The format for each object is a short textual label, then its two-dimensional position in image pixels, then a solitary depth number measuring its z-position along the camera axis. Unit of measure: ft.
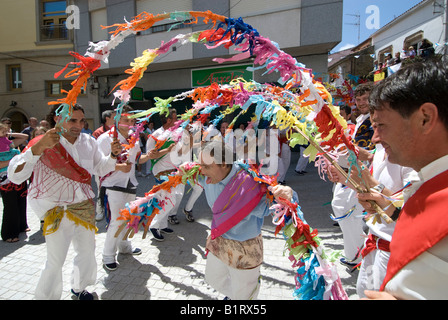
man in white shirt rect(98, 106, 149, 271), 11.48
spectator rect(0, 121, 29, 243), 14.46
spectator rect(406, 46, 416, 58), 26.84
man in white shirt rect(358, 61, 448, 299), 2.72
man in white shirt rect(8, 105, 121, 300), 8.36
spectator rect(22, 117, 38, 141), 28.27
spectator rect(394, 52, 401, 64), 28.27
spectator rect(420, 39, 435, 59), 23.79
